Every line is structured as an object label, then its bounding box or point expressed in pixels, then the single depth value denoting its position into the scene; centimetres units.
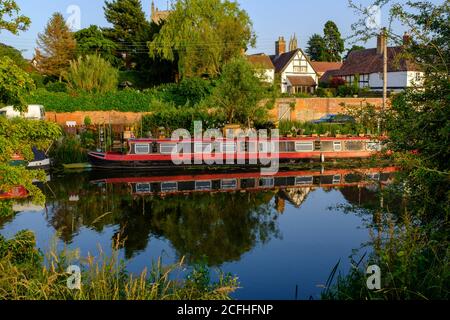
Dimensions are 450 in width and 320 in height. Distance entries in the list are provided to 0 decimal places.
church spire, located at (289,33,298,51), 7188
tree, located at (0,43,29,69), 3725
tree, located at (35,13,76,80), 4144
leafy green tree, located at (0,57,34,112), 658
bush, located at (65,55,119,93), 3528
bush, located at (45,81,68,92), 3638
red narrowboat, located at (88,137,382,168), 2528
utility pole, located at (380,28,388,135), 767
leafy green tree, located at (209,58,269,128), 2906
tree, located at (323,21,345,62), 7750
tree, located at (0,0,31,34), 677
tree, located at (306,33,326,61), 7831
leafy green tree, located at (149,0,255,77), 3925
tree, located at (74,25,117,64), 4289
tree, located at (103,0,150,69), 4794
